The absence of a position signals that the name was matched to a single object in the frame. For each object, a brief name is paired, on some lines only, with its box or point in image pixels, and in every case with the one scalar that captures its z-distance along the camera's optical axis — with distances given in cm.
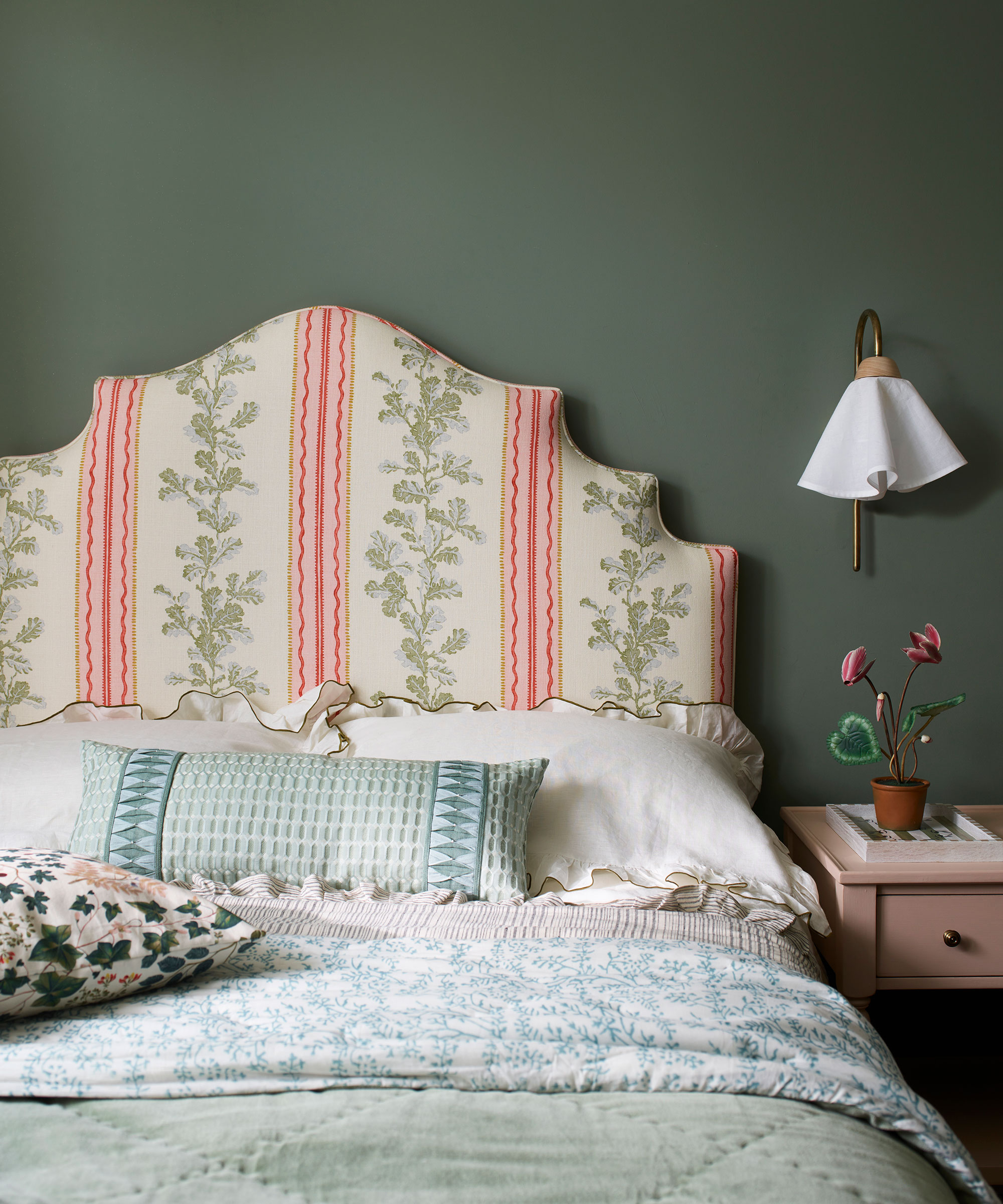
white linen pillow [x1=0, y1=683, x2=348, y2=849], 156
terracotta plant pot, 168
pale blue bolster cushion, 143
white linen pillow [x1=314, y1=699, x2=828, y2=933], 151
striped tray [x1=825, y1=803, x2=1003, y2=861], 158
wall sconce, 190
